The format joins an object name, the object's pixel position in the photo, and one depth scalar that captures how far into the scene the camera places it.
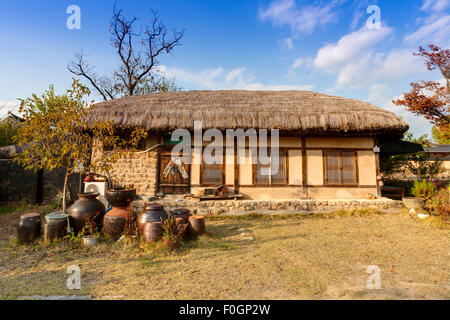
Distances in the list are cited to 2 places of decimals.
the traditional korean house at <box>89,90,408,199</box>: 7.33
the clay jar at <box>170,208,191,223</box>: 4.65
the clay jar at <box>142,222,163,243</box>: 4.08
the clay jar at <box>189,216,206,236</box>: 4.61
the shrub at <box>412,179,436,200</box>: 6.86
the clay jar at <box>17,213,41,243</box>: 4.26
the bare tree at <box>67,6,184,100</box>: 15.33
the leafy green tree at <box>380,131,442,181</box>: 9.19
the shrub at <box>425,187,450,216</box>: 5.95
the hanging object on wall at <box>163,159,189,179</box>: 7.65
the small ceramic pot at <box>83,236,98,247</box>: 4.18
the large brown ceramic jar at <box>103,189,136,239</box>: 4.41
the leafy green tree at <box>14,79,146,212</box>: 4.39
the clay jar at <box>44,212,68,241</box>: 4.25
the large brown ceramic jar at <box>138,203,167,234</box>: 4.34
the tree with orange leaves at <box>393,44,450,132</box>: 9.88
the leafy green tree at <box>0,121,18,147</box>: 10.33
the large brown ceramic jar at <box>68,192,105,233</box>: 4.45
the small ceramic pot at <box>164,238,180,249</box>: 3.97
